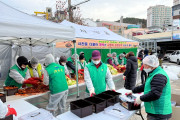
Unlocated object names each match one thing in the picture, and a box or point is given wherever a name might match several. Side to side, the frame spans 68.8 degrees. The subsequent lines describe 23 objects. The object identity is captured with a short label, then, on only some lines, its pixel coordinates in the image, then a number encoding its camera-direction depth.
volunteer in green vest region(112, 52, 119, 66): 7.12
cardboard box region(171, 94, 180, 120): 2.10
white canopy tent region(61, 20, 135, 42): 5.66
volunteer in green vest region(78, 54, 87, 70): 5.08
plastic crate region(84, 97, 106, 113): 1.90
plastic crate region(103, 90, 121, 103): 2.23
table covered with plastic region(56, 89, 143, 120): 1.78
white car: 15.06
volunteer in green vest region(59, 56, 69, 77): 3.87
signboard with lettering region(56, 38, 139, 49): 5.46
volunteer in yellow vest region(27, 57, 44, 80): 3.69
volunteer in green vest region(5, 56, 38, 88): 3.04
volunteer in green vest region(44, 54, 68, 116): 2.98
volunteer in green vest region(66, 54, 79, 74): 4.67
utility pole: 12.46
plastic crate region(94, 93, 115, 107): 2.06
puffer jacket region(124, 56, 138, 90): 4.25
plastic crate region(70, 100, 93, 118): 1.78
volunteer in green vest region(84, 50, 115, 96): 2.59
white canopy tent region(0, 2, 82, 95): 2.33
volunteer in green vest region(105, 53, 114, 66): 5.87
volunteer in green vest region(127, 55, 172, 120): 1.67
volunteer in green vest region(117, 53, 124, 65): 7.48
